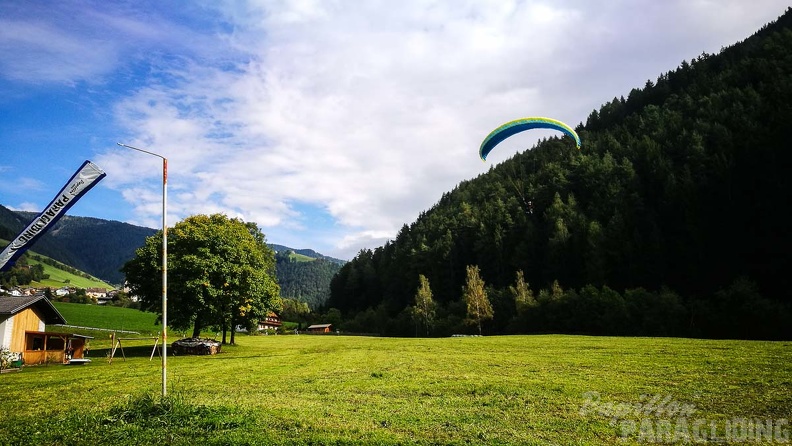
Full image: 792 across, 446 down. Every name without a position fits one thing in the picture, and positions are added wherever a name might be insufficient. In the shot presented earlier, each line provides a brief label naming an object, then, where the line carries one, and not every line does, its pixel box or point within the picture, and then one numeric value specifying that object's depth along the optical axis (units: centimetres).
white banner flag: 1394
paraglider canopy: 3148
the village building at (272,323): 14424
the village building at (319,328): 12481
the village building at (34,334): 3378
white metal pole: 1324
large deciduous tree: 4006
